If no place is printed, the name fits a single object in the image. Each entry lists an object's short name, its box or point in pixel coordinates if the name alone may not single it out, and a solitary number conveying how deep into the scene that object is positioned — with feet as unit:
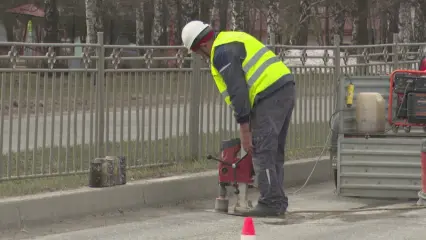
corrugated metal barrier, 68.08
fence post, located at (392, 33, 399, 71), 87.81
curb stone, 55.98
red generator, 68.80
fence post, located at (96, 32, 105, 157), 65.77
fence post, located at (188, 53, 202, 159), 72.59
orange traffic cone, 39.34
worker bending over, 57.72
